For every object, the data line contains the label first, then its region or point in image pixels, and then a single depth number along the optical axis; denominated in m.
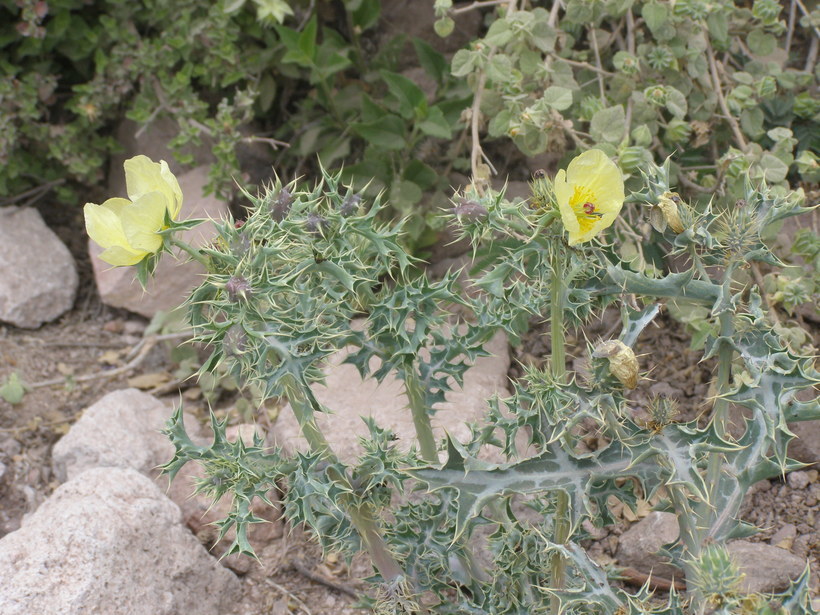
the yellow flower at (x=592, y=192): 1.72
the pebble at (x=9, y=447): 3.29
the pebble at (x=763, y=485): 2.76
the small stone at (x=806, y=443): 2.75
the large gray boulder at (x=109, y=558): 2.30
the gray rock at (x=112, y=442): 3.10
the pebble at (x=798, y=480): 2.75
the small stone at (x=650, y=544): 2.56
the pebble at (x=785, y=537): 2.58
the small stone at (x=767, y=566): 2.34
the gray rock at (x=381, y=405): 2.92
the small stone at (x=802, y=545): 2.55
